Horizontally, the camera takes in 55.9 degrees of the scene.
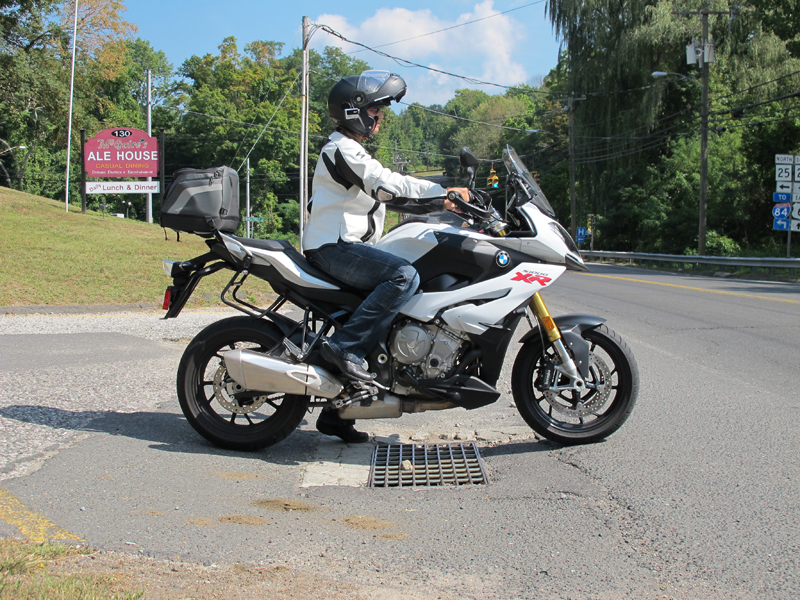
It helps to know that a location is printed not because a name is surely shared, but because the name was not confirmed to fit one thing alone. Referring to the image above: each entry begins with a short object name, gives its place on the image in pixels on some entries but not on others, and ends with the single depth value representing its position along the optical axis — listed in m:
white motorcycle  4.36
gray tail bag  4.42
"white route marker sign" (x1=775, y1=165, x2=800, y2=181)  23.83
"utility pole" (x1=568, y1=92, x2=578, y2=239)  44.06
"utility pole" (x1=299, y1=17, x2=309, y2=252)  28.27
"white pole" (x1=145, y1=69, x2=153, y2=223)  36.81
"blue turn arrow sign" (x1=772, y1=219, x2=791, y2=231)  24.20
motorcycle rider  4.22
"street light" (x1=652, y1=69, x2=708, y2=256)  31.44
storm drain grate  4.10
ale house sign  31.39
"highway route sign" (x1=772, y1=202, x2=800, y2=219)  24.27
